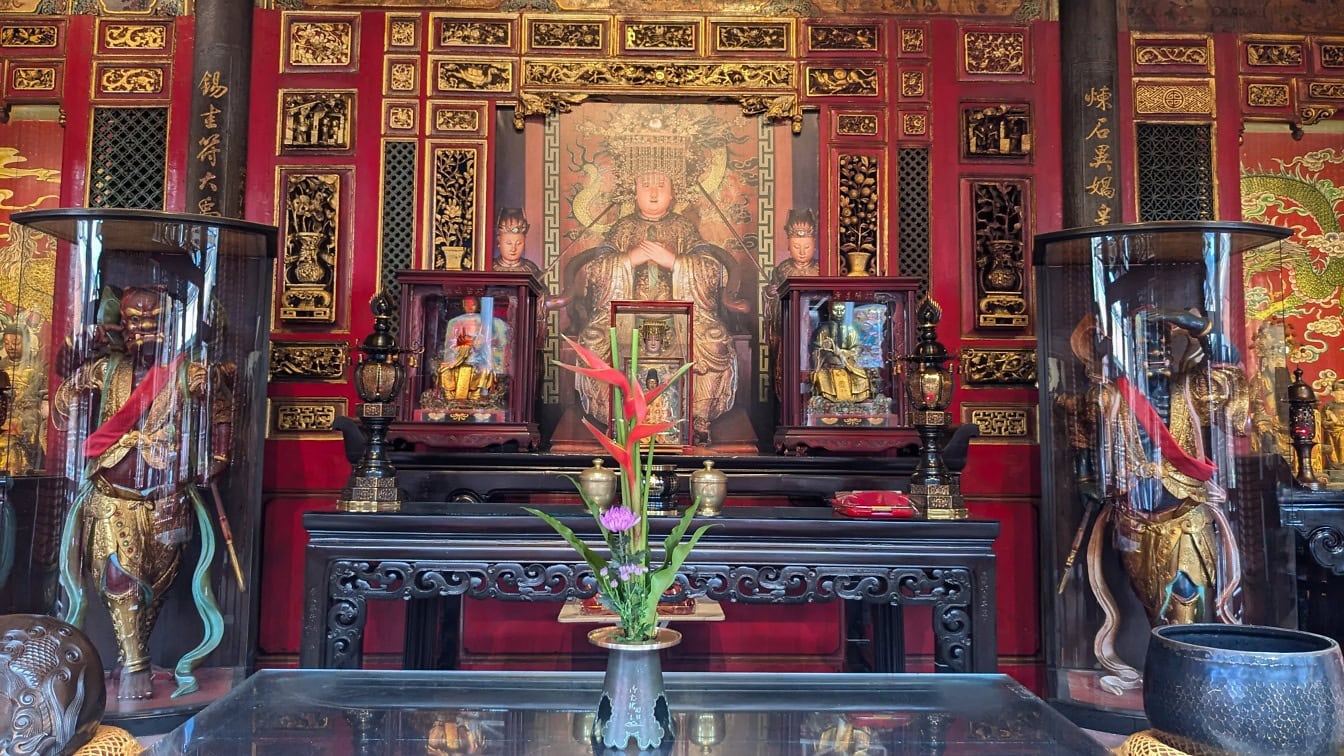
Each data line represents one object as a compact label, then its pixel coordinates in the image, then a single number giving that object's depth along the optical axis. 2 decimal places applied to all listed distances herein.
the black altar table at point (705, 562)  2.74
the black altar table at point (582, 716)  1.48
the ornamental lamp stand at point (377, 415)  3.00
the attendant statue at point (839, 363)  3.97
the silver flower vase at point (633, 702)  1.44
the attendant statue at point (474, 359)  3.92
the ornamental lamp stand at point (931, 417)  2.96
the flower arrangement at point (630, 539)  1.48
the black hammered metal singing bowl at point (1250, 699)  1.12
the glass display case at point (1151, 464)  3.08
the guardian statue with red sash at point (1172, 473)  3.07
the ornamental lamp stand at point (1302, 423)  3.93
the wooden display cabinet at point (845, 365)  3.94
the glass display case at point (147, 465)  3.12
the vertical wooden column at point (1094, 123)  4.33
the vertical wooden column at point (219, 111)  4.22
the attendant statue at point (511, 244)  4.44
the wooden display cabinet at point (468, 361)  3.89
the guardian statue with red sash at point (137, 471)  3.12
